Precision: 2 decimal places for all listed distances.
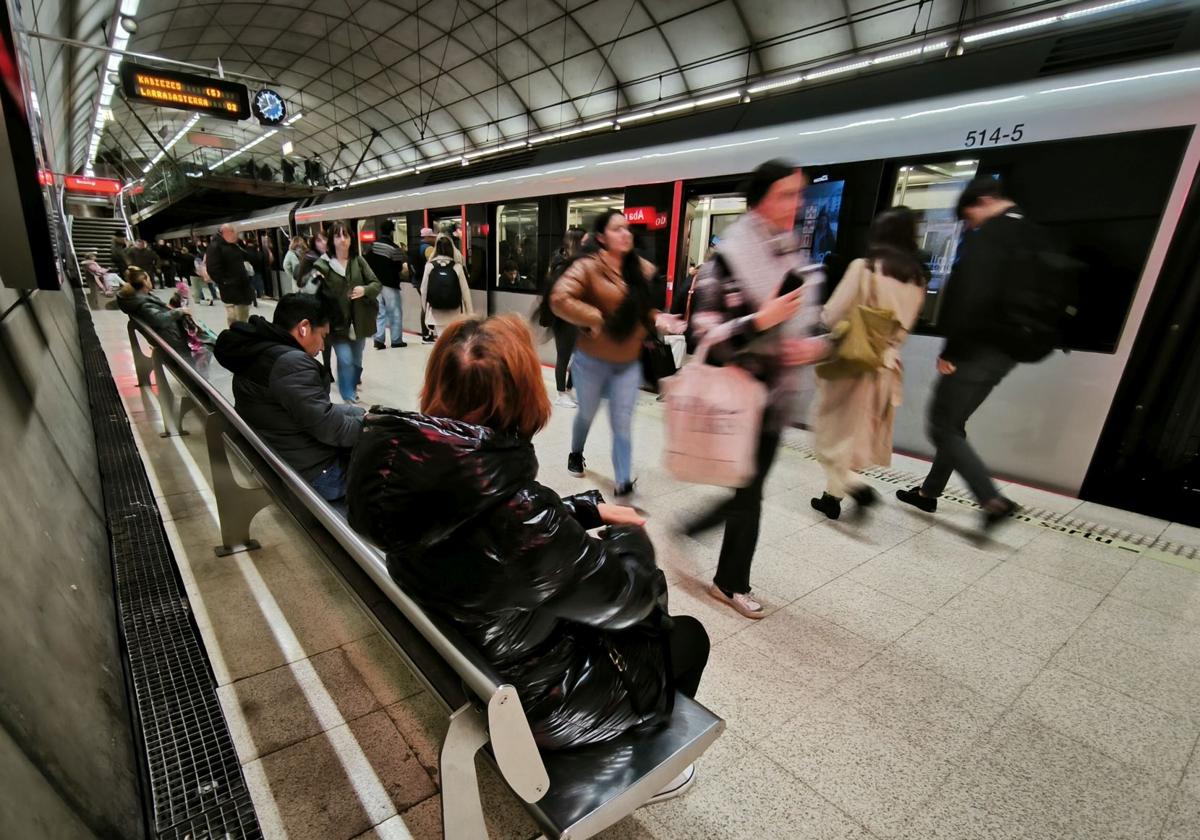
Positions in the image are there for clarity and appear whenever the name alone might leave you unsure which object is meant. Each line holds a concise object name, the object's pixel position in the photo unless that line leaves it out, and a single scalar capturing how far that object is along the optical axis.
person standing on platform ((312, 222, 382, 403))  4.55
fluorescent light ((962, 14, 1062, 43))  8.13
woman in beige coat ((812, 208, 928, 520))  2.54
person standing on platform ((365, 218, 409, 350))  6.23
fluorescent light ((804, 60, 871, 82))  10.40
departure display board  8.36
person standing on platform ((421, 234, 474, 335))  6.16
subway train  2.89
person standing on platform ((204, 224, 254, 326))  5.95
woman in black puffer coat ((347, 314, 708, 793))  0.92
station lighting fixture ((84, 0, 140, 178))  8.80
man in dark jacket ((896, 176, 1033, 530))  2.47
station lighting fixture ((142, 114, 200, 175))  27.58
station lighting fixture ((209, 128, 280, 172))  27.46
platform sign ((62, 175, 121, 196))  20.97
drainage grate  1.34
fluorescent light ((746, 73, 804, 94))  11.04
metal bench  0.92
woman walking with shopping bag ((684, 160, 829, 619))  1.91
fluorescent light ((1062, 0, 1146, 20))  7.56
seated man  2.12
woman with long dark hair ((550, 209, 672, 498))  2.71
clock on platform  10.62
